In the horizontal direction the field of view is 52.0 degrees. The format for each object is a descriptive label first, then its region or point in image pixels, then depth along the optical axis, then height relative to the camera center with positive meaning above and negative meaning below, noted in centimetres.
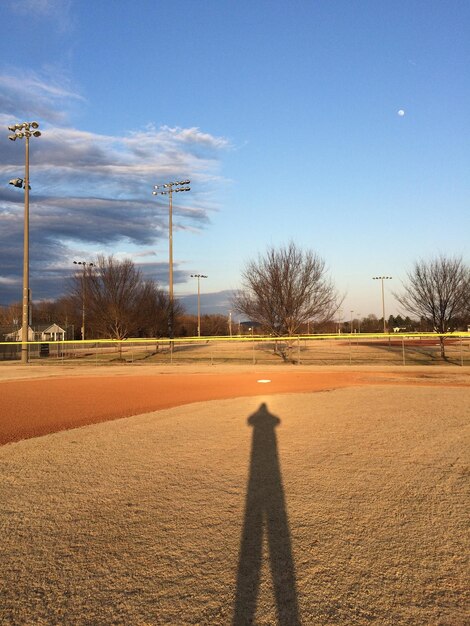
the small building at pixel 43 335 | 6500 -103
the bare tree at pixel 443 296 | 3059 +177
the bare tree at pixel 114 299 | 3538 +204
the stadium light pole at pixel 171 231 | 3741 +769
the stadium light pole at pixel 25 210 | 3095 +754
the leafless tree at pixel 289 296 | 3080 +190
